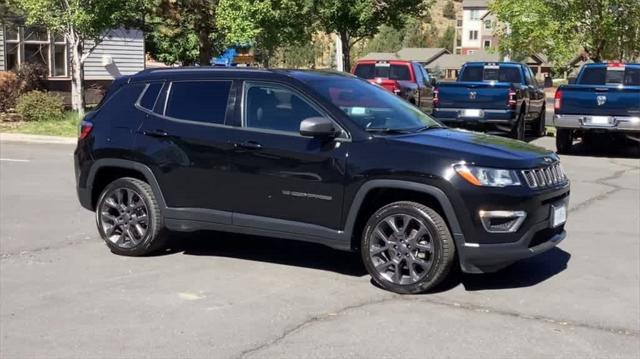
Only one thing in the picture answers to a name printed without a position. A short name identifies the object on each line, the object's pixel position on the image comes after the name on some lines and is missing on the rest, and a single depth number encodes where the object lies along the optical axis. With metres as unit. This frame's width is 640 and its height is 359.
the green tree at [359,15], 23.02
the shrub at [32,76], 24.64
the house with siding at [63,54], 26.08
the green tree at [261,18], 22.53
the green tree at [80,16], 18.67
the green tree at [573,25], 21.11
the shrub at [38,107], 21.17
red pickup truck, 19.17
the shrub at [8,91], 23.23
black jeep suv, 5.46
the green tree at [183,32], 35.59
